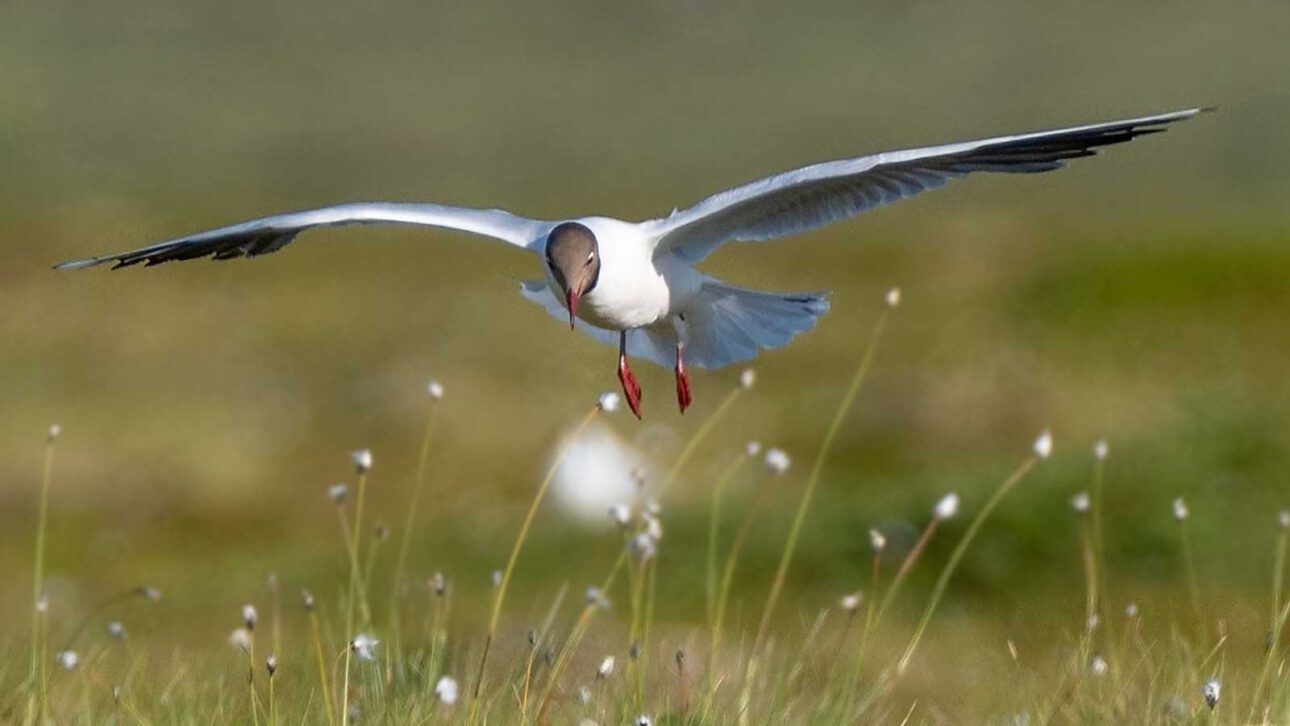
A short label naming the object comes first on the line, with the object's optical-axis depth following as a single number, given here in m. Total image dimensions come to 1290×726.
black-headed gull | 11.65
